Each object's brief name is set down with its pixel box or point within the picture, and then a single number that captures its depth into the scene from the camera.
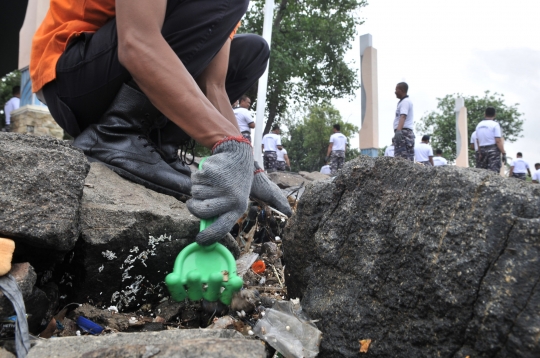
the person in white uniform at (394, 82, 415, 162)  8.86
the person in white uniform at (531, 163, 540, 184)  16.80
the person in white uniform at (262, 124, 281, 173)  13.12
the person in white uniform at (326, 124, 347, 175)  12.64
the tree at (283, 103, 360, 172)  39.59
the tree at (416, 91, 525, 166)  33.94
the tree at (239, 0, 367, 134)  19.38
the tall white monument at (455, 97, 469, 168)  20.23
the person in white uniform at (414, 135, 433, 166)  12.90
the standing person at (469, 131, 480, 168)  9.69
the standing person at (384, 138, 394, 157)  13.13
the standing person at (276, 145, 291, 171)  15.20
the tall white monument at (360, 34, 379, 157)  13.81
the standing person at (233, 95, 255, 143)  9.41
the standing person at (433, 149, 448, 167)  14.97
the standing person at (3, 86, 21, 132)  9.98
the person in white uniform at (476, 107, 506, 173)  9.30
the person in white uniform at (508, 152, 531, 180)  14.23
